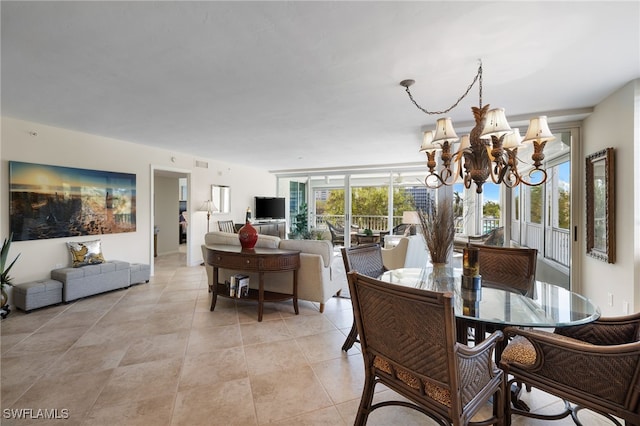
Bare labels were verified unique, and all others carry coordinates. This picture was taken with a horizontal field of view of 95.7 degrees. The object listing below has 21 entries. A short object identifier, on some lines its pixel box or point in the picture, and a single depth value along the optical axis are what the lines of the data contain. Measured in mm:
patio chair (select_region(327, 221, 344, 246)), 8867
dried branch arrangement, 3117
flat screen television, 8391
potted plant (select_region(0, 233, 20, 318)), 2953
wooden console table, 3332
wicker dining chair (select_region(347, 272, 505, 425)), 1202
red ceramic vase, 3602
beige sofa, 3564
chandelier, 1996
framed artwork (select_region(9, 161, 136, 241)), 3680
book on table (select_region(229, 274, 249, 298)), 3596
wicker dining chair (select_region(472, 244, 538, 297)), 2414
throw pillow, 4129
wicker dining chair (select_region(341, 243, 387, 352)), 2576
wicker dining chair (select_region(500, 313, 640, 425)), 1239
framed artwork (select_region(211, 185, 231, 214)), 6934
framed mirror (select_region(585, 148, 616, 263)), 2791
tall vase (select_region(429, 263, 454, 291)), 2188
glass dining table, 1577
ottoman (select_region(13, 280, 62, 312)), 3461
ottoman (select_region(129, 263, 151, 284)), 4680
